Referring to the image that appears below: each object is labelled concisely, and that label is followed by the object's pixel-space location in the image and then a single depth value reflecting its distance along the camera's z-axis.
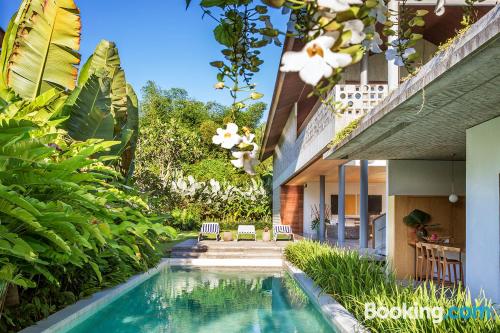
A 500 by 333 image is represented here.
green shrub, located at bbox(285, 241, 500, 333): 4.84
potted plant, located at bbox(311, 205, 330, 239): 24.57
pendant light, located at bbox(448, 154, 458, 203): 11.29
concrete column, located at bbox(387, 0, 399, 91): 10.51
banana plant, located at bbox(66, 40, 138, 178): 8.07
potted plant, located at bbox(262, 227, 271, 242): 20.28
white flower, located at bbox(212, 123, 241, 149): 1.16
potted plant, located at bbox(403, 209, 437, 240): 11.27
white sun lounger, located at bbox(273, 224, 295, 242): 20.75
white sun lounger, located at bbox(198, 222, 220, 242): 20.09
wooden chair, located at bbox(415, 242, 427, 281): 10.68
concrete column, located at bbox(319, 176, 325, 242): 21.59
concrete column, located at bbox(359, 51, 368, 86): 11.47
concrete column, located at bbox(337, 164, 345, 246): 17.02
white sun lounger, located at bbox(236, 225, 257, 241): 20.22
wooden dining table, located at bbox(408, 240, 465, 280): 8.85
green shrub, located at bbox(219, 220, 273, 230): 28.08
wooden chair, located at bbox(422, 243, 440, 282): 9.41
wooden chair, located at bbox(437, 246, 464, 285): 8.73
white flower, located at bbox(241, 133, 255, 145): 1.17
